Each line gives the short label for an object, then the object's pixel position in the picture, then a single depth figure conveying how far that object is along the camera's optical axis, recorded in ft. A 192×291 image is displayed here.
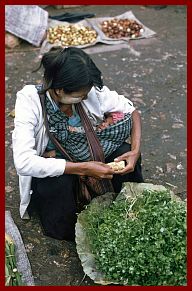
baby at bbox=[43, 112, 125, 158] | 9.91
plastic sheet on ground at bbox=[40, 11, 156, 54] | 18.12
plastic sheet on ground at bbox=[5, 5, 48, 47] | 17.87
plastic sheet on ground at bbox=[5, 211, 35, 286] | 9.20
